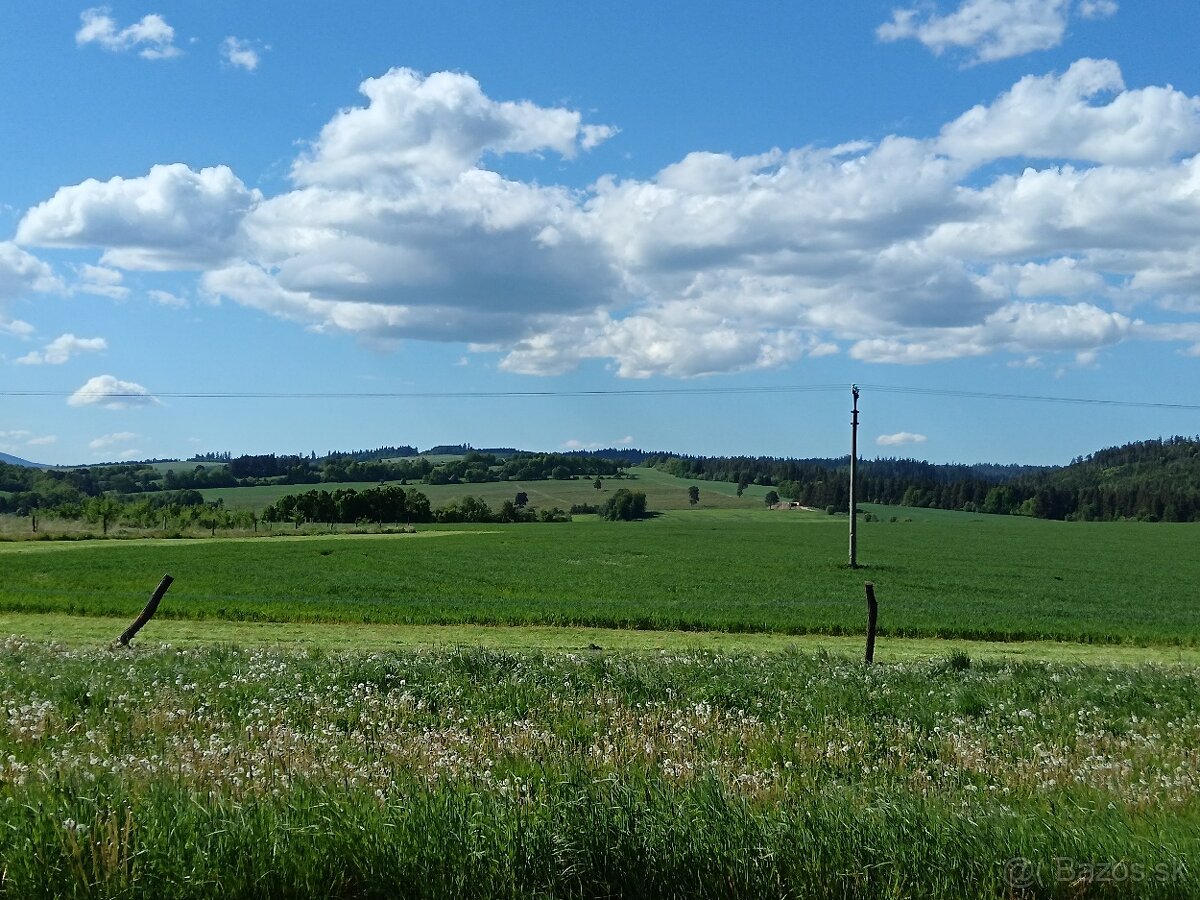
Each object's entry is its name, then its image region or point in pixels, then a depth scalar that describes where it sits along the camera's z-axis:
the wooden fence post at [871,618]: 19.98
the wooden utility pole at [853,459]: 55.34
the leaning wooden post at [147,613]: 19.14
